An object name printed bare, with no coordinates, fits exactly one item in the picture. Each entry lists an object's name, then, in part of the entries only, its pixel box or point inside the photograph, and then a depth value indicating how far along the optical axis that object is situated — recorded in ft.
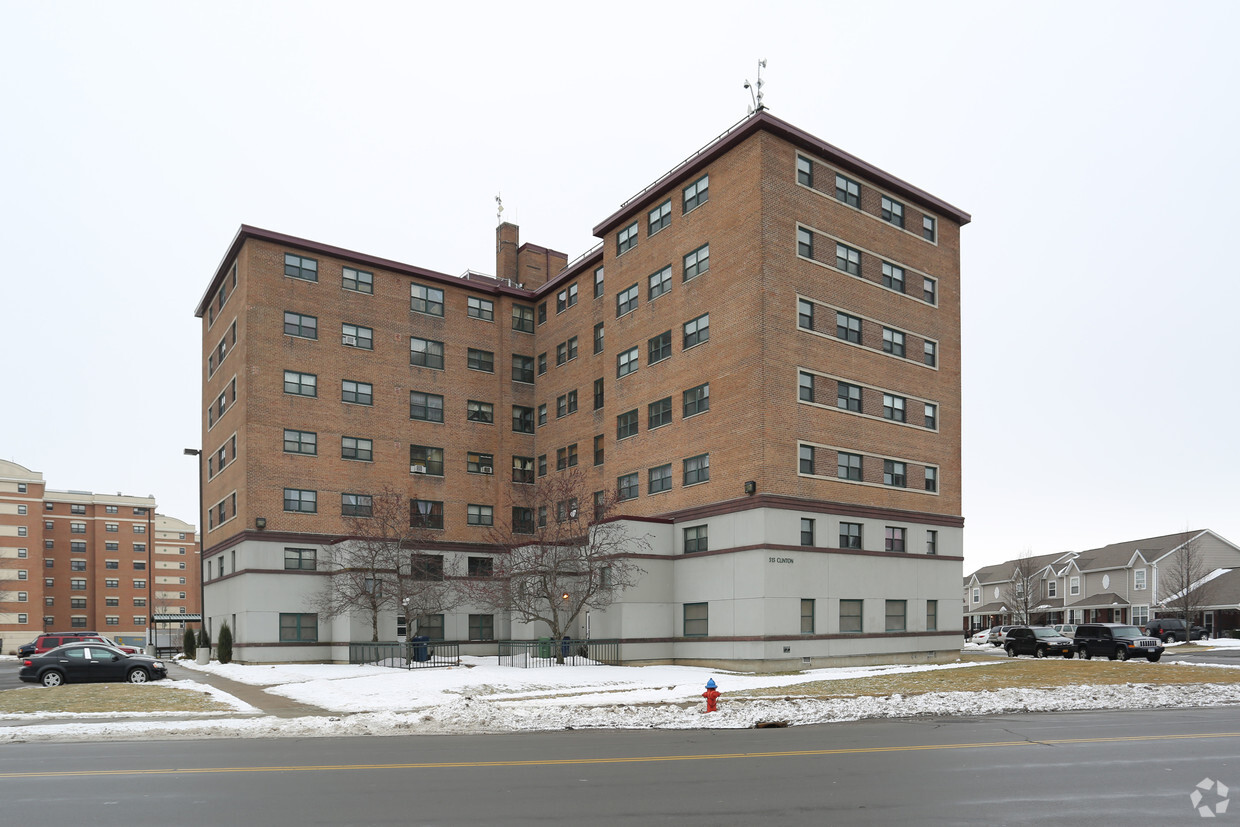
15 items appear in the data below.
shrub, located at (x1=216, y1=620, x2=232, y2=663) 158.81
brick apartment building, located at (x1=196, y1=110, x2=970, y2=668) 128.77
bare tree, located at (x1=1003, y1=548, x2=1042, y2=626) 339.36
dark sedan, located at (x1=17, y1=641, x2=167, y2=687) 110.22
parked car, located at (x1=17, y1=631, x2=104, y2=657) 166.91
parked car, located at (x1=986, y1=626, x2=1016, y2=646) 245.04
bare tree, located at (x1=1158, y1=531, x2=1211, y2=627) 279.90
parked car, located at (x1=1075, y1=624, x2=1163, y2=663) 143.95
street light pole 186.50
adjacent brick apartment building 376.48
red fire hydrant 70.90
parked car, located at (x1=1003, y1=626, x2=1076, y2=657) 158.71
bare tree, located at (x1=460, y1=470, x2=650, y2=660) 133.39
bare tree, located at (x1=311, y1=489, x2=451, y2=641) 153.38
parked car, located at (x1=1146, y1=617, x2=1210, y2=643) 239.71
